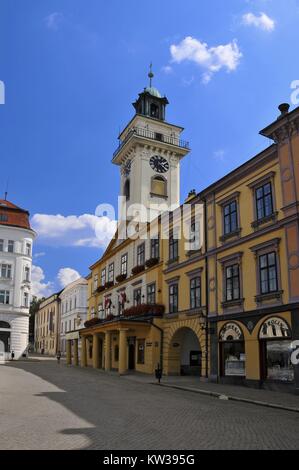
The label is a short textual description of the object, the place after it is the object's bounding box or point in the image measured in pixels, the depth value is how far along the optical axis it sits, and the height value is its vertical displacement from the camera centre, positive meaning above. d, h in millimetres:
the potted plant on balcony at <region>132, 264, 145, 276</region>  36709 +5302
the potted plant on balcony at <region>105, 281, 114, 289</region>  44675 +4989
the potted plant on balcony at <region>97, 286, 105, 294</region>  47188 +4827
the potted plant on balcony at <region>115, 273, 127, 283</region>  41000 +5146
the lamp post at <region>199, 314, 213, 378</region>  26562 +476
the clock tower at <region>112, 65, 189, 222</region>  46625 +18067
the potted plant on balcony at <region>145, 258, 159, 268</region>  34375 +5445
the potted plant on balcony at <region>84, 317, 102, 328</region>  43875 +1480
